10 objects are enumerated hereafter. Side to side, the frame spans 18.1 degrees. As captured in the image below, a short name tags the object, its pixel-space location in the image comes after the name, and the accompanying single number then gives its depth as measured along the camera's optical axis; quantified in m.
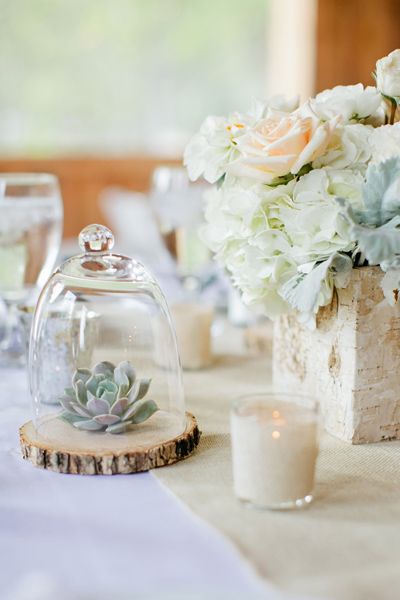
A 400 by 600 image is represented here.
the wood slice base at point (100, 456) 0.85
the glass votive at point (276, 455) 0.78
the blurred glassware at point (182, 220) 1.36
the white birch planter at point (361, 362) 0.91
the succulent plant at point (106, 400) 0.87
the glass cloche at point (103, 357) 0.88
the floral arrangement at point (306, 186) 0.87
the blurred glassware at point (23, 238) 1.19
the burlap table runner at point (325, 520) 0.71
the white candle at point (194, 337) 1.15
